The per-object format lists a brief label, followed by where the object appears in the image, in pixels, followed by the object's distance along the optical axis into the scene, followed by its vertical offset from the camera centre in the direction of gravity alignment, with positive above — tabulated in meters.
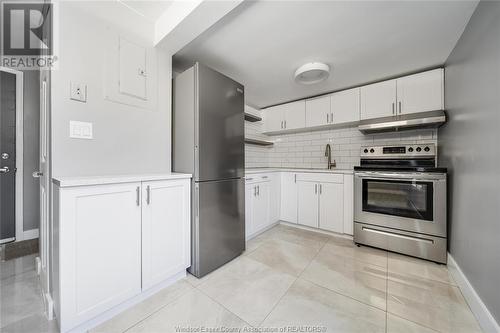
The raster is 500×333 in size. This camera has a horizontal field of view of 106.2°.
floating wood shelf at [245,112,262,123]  3.23 +0.87
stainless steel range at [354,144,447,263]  1.92 -0.41
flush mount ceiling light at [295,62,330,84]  2.06 +1.06
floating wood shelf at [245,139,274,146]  3.35 +0.45
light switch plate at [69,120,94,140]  1.29 +0.25
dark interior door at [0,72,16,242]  2.18 +0.11
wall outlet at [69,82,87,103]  1.29 +0.51
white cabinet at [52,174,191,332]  1.05 -0.50
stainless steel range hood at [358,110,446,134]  2.04 +0.52
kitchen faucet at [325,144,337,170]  3.11 +0.16
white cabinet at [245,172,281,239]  2.48 -0.52
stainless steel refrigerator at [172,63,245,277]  1.69 +0.09
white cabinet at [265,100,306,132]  3.19 +0.89
